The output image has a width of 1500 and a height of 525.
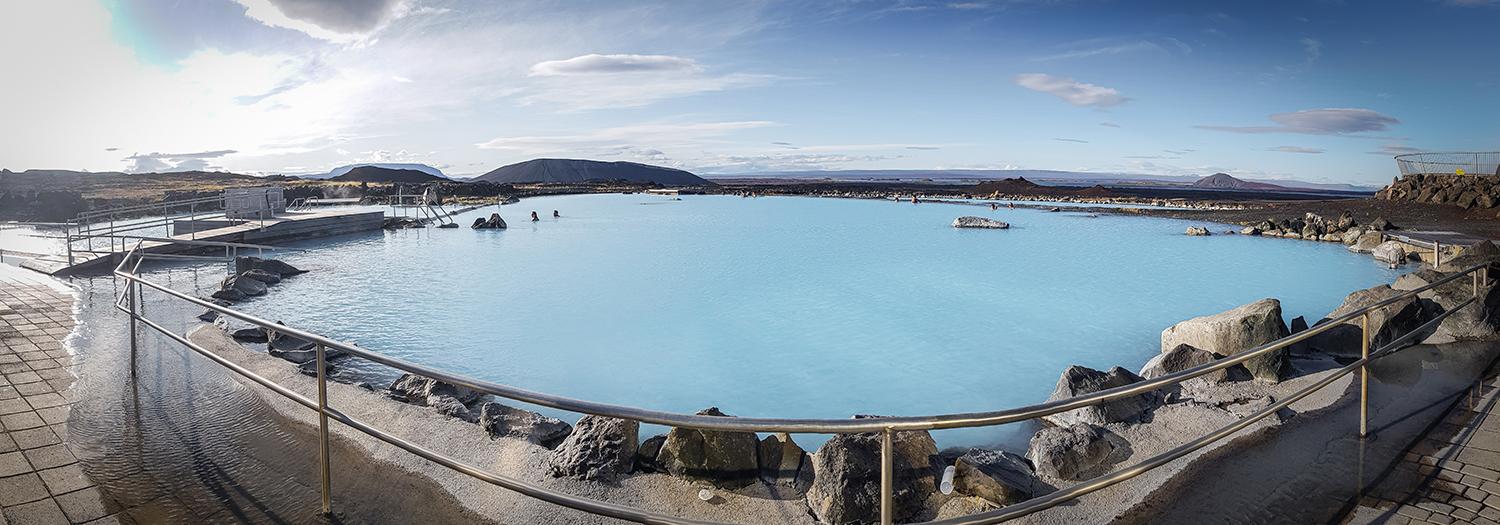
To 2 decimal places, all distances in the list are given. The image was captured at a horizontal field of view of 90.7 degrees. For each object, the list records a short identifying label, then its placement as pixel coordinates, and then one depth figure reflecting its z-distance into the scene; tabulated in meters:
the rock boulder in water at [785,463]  3.99
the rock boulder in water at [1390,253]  15.70
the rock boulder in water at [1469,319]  6.30
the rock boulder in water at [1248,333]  6.13
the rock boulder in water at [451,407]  5.32
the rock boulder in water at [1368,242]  17.83
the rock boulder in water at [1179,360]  6.34
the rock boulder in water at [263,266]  12.36
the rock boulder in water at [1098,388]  5.30
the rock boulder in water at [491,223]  26.67
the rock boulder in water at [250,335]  7.93
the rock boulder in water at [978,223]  28.12
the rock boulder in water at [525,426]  4.77
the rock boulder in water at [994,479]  3.64
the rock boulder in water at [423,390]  5.79
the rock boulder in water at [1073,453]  4.42
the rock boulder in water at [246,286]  11.22
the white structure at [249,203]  18.45
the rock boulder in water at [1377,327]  6.55
